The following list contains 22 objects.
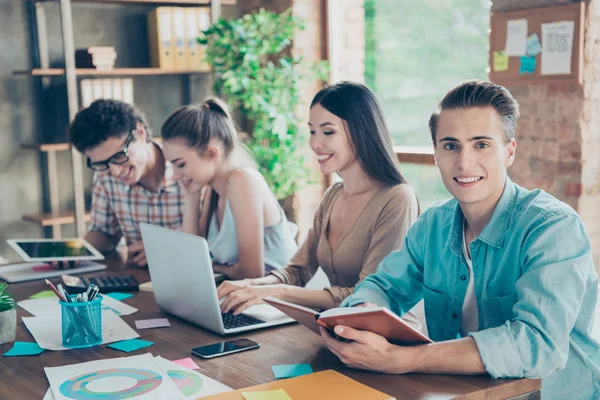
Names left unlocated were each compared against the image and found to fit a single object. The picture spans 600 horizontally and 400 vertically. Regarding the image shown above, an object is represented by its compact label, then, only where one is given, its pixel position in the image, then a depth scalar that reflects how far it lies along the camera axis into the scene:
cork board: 3.04
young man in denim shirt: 1.39
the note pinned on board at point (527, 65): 3.25
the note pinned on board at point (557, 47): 3.08
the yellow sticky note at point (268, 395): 1.30
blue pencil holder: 1.67
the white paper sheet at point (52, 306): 1.99
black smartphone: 1.58
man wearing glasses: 2.75
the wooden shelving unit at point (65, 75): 4.13
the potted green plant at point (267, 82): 4.32
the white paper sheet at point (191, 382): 1.37
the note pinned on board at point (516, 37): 3.27
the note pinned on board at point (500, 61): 3.39
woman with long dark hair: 2.05
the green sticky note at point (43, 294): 2.20
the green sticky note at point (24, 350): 1.64
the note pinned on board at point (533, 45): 3.21
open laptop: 1.71
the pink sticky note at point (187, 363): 1.52
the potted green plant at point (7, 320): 1.72
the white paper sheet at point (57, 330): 1.72
